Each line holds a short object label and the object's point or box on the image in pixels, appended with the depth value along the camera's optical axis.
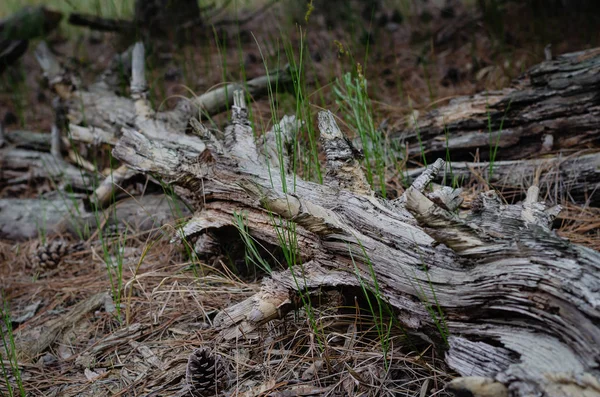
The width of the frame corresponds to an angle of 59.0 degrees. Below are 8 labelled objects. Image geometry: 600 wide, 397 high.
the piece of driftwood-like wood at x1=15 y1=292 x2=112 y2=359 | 2.09
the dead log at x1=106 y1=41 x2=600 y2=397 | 1.27
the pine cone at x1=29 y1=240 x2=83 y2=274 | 2.72
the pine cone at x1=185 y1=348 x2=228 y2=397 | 1.62
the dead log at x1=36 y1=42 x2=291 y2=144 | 3.10
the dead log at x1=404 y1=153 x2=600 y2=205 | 2.40
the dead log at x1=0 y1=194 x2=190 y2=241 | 2.88
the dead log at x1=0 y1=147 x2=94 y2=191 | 3.32
